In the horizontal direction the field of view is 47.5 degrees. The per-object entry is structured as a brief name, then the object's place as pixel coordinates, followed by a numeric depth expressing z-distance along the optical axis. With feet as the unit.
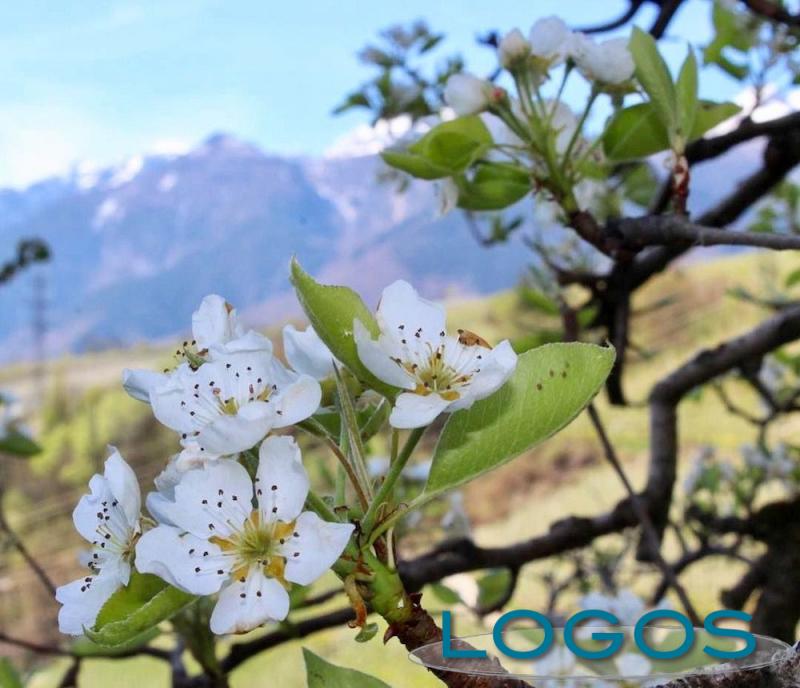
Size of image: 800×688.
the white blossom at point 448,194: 2.14
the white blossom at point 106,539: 1.14
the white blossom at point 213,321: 1.22
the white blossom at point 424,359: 1.11
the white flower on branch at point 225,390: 1.06
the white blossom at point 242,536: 1.05
